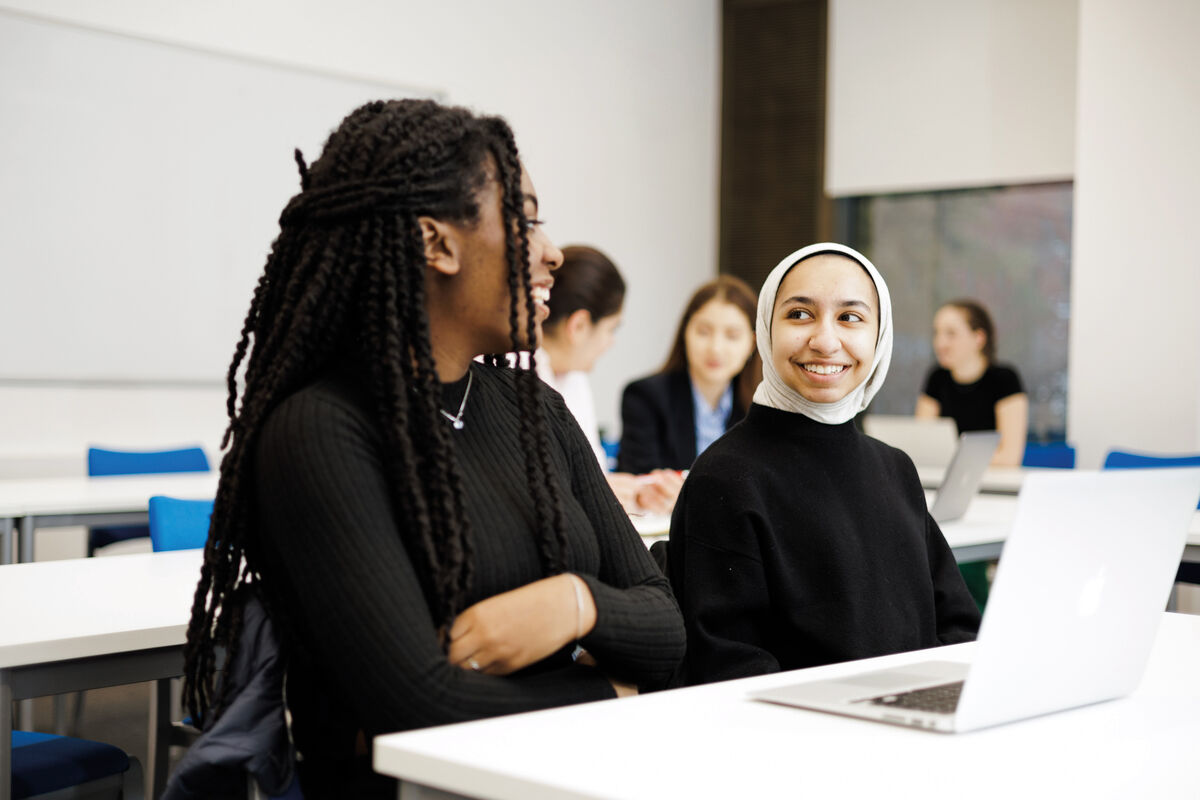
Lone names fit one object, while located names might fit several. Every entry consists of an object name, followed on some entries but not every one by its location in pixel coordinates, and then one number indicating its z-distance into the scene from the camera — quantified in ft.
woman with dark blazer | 12.77
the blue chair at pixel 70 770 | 5.79
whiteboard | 15.85
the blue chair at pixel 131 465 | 13.46
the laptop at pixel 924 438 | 15.38
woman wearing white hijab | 5.59
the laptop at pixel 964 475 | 10.25
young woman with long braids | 4.00
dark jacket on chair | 4.04
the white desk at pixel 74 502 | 10.23
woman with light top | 11.48
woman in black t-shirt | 18.76
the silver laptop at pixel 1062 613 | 3.51
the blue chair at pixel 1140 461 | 13.93
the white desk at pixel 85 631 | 5.25
